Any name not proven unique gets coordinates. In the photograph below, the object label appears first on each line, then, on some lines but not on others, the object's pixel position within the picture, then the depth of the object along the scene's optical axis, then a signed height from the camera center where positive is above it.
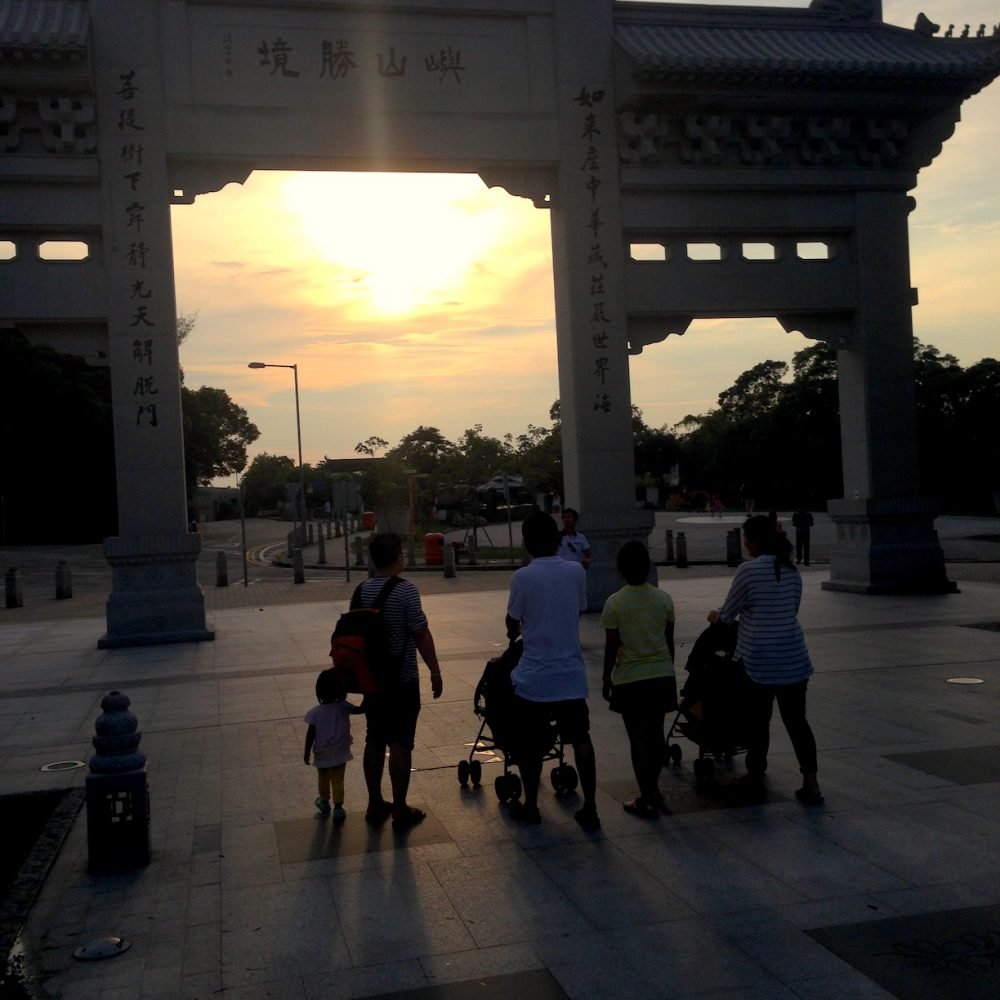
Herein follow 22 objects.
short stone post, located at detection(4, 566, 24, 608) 24.64 -1.60
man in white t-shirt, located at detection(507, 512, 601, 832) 6.14 -0.95
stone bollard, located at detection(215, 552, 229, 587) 29.22 -1.74
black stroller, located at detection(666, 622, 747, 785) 6.90 -1.35
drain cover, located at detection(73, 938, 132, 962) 4.77 -1.90
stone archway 15.29 +5.04
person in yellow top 6.27 -0.99
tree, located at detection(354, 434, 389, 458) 84.75 +4.57
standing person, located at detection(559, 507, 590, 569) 14.23 -0.63
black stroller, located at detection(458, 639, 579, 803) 6.66 -1.37
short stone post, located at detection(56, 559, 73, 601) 26.98 -1.66
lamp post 40.96 +1.11
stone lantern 5.84 -1.51
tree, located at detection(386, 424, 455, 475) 60.75 +2.96
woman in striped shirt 6.47 -0.90
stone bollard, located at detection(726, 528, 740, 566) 28.25 -1.61
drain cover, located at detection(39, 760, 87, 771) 8.29 -1.89
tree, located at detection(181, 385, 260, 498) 61.12 +4.96
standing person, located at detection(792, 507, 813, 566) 26.55 -1.07
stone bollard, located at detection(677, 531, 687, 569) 29.19 -1.68
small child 6.62 -1.41
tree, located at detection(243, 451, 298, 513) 123.52 +3.07
